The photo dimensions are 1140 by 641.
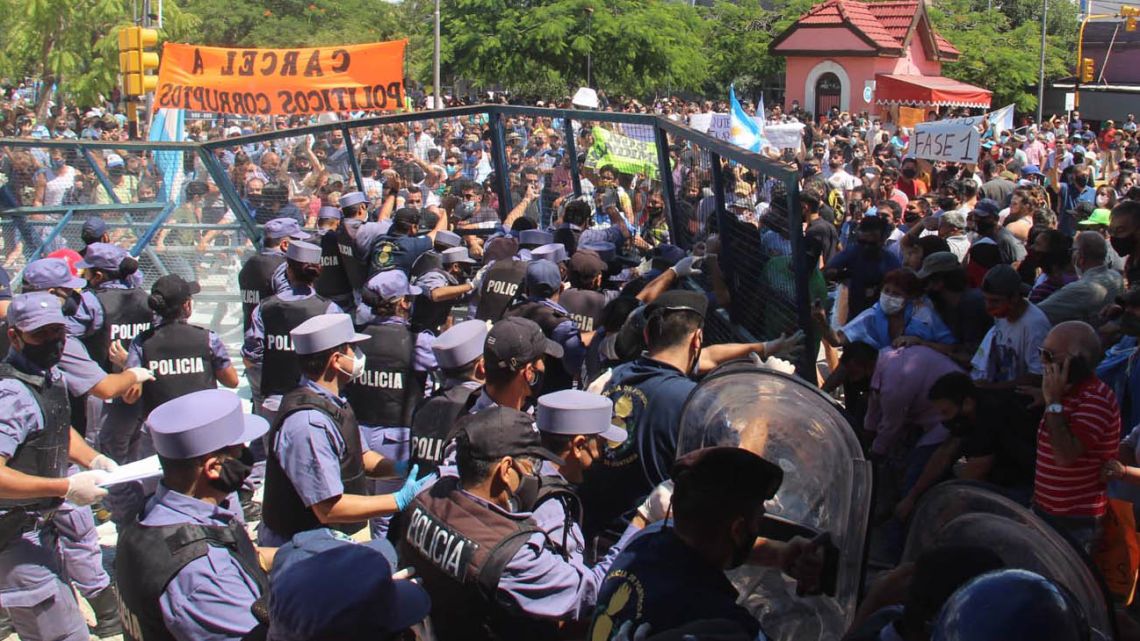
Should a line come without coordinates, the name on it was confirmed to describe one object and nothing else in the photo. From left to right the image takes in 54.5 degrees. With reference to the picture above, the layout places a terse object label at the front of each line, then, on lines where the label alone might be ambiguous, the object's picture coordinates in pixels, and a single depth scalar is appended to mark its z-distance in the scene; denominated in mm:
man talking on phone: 4758
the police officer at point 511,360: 4430
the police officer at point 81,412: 5695
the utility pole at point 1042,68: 31891
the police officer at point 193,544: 3260
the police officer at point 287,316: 6609
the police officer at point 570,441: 3508
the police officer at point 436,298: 7309
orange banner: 14836
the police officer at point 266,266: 8203
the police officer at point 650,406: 4004
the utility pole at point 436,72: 27103
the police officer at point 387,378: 6023
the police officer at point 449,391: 4629
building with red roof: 44281
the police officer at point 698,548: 2621
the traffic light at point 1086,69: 40900
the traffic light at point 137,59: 17047
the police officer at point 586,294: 6734
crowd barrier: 8766
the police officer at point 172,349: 6543
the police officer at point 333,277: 9008
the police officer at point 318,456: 4262
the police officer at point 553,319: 6293
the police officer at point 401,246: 8352
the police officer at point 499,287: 7316
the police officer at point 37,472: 4691
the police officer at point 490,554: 3174
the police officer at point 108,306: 7242
